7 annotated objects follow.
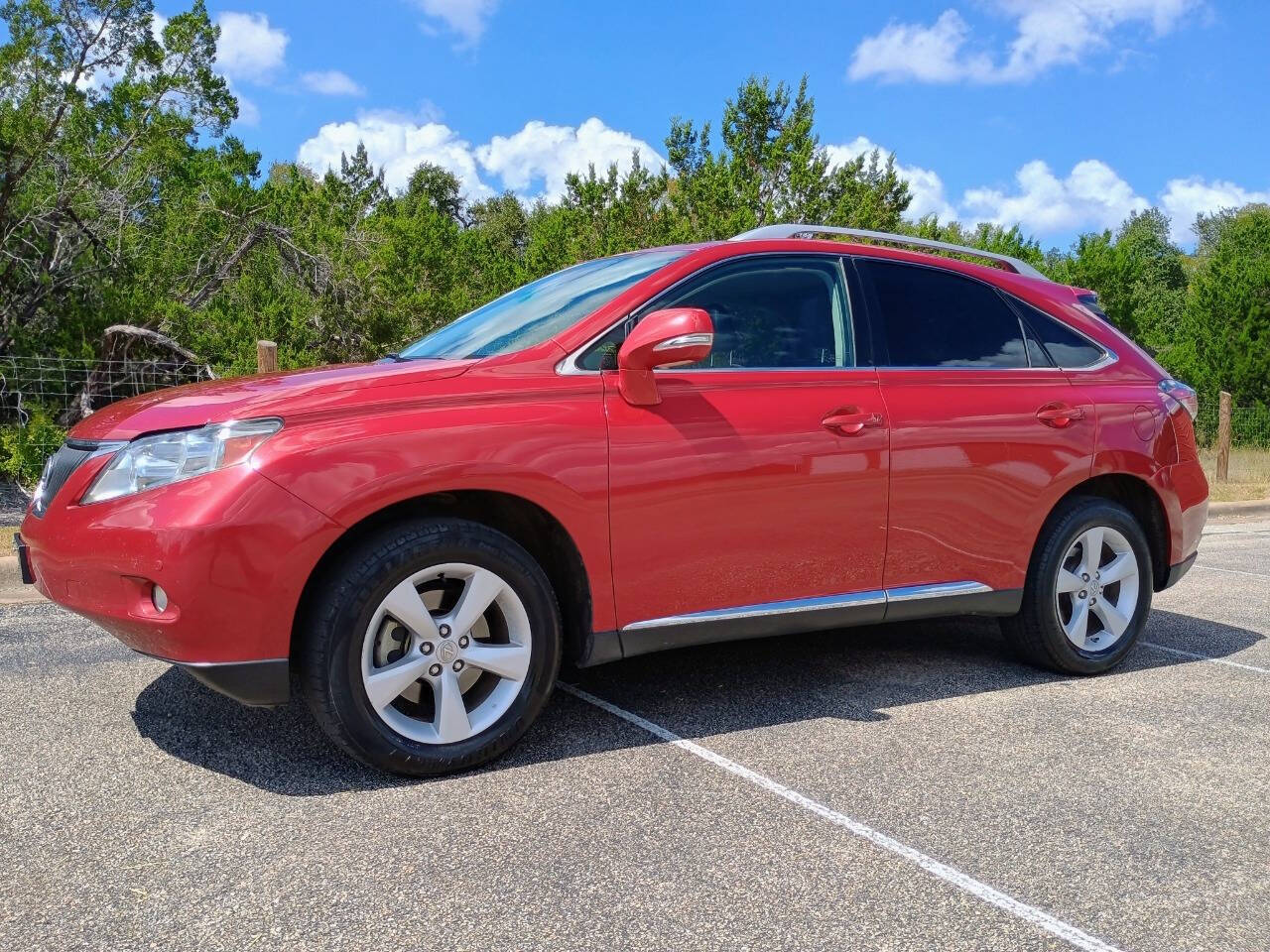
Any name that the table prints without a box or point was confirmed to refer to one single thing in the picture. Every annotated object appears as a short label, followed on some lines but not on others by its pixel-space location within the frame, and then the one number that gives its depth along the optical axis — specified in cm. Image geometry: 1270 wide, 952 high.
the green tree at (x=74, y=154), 972
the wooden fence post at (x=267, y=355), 842
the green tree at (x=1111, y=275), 2261
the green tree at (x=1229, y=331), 2434
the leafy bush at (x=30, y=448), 870
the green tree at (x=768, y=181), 1603
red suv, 323
